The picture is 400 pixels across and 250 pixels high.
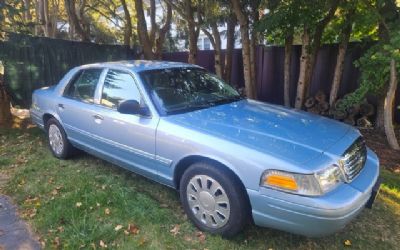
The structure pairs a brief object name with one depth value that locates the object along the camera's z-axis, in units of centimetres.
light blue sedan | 290
